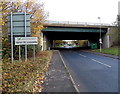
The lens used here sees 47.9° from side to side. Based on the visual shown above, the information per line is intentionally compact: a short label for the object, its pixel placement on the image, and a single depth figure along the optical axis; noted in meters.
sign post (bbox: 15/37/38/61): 9.48
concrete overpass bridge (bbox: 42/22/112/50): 31.39
